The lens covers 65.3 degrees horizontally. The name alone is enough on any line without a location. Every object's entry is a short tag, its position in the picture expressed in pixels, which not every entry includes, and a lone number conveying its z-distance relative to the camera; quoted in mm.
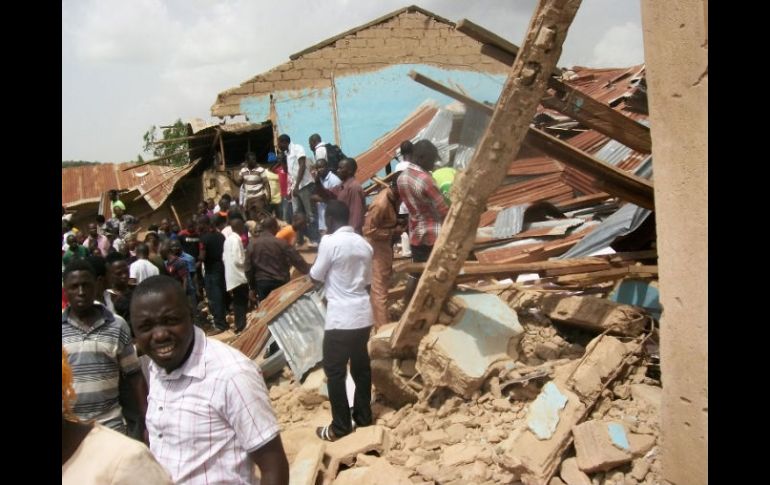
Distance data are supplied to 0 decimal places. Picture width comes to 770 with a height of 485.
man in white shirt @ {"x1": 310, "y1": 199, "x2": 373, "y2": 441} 4680
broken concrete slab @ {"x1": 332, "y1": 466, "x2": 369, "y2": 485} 4090
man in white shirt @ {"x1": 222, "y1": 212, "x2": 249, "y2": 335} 8227
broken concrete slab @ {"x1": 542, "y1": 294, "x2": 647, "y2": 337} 4527
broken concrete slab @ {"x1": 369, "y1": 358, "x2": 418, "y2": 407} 5109
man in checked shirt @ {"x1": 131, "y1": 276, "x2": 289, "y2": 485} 2047
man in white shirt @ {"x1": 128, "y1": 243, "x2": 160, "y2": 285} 6566
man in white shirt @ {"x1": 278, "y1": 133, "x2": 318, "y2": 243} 9906
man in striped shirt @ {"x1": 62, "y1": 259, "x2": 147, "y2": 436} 3168
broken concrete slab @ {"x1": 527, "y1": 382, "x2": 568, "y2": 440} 3691
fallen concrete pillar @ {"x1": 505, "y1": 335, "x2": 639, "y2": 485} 3498
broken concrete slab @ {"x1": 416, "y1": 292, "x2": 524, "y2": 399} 4645
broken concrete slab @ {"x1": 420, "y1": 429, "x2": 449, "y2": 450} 4414
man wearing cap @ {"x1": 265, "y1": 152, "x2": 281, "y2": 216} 11729
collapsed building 3729
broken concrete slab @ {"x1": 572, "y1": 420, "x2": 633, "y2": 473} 3412
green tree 16219
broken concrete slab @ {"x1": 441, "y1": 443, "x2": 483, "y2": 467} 4059
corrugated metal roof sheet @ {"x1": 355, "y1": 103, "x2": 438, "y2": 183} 12047
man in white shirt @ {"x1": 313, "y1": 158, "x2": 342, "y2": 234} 8625
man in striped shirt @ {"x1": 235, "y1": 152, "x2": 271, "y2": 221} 11273
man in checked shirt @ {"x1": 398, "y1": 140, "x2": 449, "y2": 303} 5707
